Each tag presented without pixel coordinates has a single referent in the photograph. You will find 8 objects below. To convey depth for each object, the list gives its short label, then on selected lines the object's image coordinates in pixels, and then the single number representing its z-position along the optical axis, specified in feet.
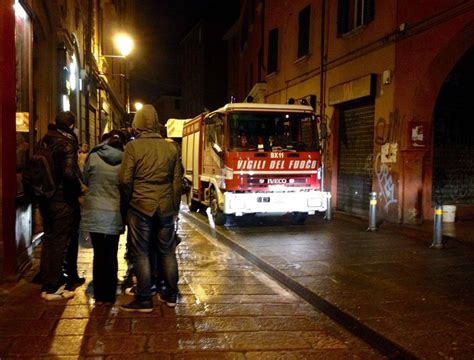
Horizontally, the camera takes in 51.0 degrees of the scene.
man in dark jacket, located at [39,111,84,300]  17.85
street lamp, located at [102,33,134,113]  54.70
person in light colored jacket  16.81
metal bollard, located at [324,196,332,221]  39.96
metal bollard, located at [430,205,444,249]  27.62
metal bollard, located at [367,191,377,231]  34.17
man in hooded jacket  16.43
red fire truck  33.78
